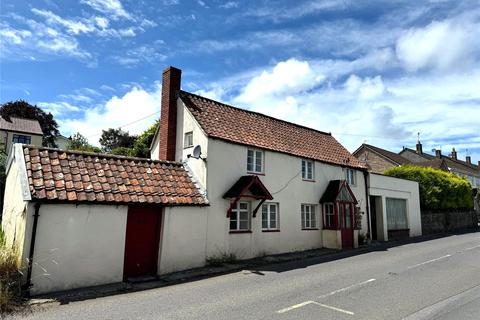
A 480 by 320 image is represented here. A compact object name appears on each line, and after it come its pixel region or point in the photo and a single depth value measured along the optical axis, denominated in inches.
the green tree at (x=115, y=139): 1980.8
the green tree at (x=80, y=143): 1670.8
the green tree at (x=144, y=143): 1351.6
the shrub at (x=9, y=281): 316.8
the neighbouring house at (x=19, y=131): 1742.1
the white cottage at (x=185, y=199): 400.8
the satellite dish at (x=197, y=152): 582.3
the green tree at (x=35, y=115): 1971.5
